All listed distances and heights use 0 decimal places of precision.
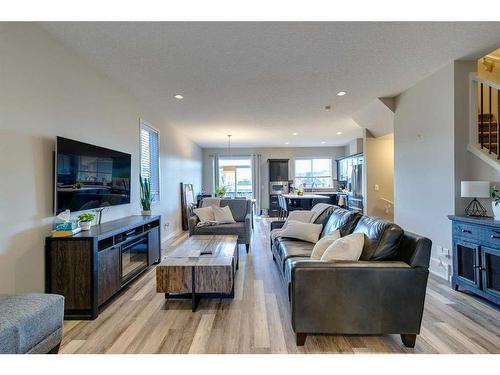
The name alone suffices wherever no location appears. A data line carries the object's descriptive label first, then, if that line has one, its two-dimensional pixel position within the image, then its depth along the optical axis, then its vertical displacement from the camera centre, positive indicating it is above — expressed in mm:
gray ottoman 1507 -794
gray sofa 4949 -750
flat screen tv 2732 +128
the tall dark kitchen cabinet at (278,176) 11234 +424
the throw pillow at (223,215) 5236 -537
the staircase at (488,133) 3686 +737
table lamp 3086 -50
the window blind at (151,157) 5184 +603
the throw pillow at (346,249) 2229 -513
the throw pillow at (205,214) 5223 -511
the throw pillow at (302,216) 4076 -442
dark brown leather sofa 2078 -822
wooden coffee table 2801 -917
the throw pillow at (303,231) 3618 -596
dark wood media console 2582 -783
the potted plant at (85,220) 2877 -341
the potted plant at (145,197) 4505 -162
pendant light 11495 +778
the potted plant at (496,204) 2910 -194
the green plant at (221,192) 8558 -160
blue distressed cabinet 2775 -753
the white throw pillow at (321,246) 2566 -565
